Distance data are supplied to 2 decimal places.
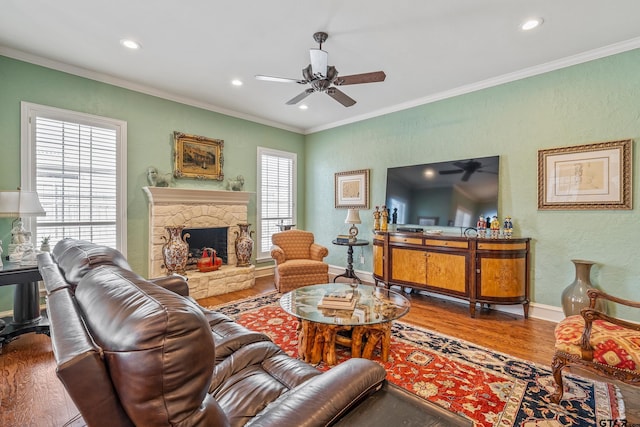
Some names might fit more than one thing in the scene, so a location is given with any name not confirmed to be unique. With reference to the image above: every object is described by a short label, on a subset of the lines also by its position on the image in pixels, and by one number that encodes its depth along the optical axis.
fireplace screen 4.57
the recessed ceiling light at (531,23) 2.60
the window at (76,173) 3.32
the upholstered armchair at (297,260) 4.11
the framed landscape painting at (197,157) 4.44
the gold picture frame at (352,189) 5.19
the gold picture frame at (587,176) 2.94
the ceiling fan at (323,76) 2.64
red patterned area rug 1.79
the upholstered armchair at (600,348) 1.67
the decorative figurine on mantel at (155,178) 4.09
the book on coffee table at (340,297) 2.43
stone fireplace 4.10
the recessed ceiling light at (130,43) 2.96
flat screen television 3.78
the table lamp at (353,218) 4.79
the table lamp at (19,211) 2.69
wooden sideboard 3.35
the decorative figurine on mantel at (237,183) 4.98
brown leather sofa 0.62
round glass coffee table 2.21
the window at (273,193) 5.55
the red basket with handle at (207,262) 4.35
